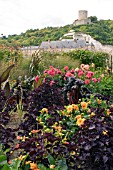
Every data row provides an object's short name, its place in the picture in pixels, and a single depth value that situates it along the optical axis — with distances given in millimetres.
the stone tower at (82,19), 72188
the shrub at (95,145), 2484
